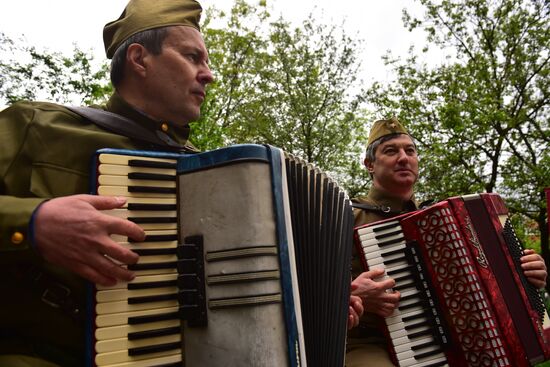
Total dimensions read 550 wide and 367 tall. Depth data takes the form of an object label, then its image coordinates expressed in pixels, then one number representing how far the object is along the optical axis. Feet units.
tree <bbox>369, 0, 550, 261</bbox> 35.42
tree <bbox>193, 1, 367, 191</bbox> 46.34
